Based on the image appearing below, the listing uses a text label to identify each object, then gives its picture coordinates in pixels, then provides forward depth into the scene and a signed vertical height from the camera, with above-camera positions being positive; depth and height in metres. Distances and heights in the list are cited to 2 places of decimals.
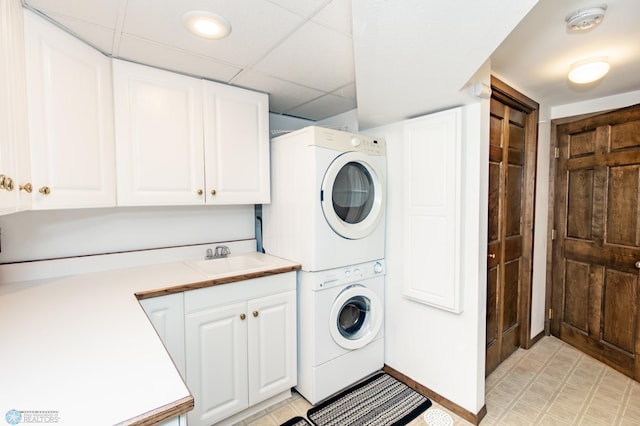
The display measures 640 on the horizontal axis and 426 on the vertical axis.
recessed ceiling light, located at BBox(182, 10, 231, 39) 1.26 +0.80
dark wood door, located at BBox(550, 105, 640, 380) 2.19 -0.32
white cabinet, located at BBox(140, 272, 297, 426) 1.55 -0.81
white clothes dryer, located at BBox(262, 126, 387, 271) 1.86 +0.01
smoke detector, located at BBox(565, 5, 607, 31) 1.29 +0.82
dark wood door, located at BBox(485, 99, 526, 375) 2.15 -0.24
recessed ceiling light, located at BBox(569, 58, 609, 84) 1.72 +0.77
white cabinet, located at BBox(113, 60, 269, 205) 1.68 +0.40
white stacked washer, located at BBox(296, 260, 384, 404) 1.92 -0.89
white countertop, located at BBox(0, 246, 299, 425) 0.64 -0.43
